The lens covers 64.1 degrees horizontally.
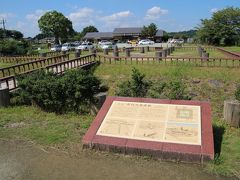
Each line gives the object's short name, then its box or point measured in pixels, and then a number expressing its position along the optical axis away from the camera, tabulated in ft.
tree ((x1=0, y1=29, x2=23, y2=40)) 184.05
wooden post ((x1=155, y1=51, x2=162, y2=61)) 42.93
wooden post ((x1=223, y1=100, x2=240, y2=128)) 13.06
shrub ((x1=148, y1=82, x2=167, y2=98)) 16.23
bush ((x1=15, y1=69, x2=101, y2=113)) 16.59
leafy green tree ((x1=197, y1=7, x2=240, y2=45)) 95.23
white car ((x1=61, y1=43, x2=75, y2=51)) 90.60
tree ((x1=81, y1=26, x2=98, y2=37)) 229.02
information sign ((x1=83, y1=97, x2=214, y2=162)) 9.93
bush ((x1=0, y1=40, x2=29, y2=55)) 79.39
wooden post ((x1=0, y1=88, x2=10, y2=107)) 17.95
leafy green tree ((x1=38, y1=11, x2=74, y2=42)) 138.13
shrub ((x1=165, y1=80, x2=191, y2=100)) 15.89
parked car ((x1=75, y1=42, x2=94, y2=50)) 90.68
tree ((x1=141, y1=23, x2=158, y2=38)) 168.01
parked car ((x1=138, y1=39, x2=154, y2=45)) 124.01
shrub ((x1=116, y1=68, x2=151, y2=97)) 17.29
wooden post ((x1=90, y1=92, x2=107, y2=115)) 15.52
